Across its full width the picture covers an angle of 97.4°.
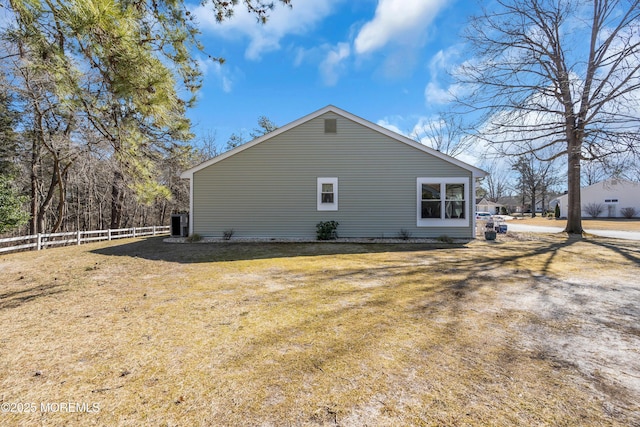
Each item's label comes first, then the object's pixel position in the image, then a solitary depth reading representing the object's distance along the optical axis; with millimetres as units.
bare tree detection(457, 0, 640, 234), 11000
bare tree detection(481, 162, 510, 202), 57469
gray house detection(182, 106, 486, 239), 11016
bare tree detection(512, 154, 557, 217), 40409
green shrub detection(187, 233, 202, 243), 11086
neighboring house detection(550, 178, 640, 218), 32938
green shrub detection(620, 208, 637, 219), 32022
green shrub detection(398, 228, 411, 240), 10984
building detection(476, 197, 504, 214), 54716
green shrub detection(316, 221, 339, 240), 10938
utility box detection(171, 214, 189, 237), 12319
